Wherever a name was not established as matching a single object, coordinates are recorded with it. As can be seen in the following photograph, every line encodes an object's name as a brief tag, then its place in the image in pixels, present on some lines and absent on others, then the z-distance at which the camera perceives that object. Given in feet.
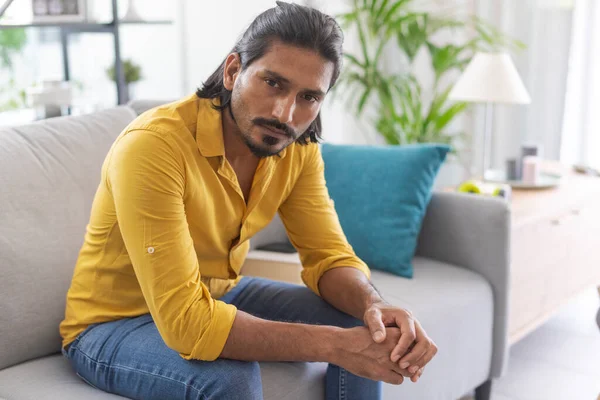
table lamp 8.81
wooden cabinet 7.61
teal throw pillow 7.09
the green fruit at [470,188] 8.13
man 4.47
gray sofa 5.12
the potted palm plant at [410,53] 10.94
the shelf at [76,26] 7.94
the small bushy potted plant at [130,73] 11.57
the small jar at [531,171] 9.00
